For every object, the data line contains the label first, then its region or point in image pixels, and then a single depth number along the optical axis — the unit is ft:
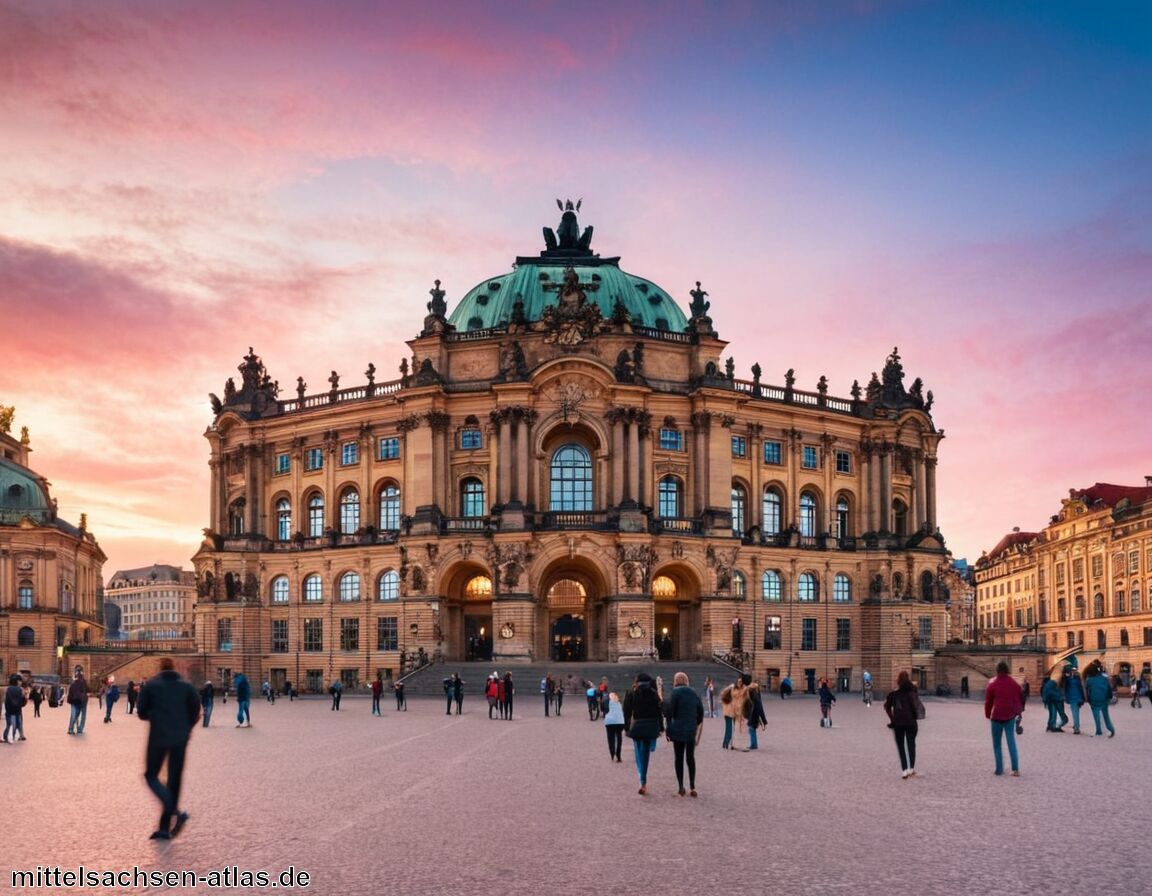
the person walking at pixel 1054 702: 130.82
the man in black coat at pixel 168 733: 58.70
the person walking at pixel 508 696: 173.58
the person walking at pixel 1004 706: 86.12
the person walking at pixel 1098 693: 122.93
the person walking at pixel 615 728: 104.63
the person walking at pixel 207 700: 155.84
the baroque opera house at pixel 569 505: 287.07
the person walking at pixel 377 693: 187.32
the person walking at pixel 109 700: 168.86
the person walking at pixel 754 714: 114.01
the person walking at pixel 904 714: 84.89
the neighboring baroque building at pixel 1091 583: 375.86
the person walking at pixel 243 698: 155.12
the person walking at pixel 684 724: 75.36
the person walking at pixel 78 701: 142.72
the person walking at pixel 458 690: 189.16
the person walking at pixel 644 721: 78.38
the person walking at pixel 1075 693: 132.46
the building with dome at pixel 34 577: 387.14
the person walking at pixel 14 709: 128.36
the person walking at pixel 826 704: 151.94
